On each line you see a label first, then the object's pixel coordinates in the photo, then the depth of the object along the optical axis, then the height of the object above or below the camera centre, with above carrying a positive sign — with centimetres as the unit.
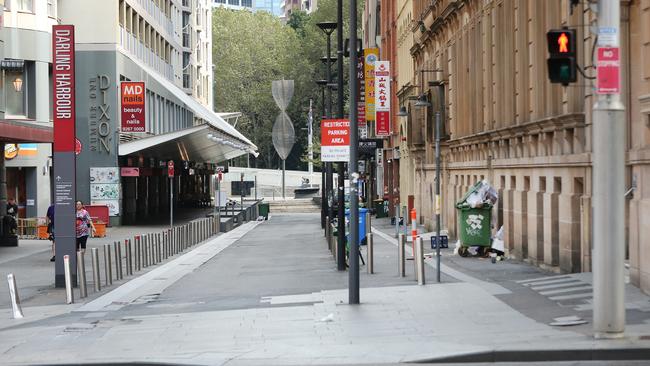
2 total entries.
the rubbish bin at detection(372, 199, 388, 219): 6353 -163
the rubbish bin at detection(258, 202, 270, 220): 7031 -177
